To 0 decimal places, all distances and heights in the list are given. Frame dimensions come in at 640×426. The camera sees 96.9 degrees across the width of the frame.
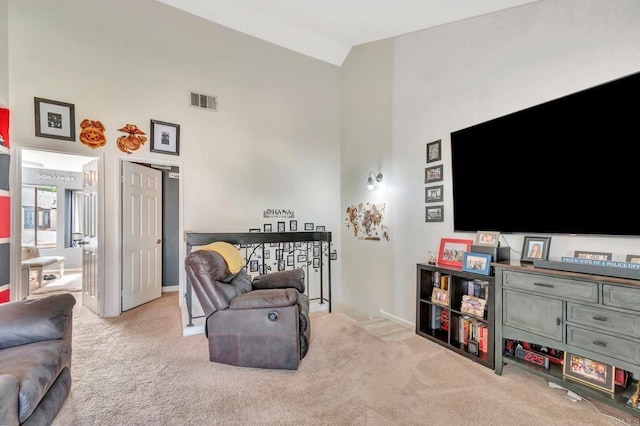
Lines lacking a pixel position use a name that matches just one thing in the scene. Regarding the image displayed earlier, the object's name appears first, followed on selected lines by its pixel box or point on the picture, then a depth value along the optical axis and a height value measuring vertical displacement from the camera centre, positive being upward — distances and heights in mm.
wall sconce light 4070 +476
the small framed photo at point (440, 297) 2732 -823
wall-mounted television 1845 +358
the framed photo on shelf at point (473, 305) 2428 -814
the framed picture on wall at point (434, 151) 3166 +701
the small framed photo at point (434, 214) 3143 -10
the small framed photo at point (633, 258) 1759 -287
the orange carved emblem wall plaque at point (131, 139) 3566 +954
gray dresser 1651 -689
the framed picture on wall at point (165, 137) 3703 +1020
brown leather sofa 1206 -719
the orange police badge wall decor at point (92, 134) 3361 +967
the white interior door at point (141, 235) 3719 -295
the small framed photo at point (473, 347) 2438 -1162
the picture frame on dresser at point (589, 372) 1781 -1045
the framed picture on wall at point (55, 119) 3141 +1075
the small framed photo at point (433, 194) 3162 +223
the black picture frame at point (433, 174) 3166 +449
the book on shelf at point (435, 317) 2979 -1095
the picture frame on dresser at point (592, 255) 1920 -295
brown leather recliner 2182 -833
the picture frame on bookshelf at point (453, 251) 2723 -374
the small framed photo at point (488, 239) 2432 -225
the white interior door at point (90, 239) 3566 -325
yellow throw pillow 2525 -377
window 6594 -16
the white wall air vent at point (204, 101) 3965 +1599
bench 4594 -778
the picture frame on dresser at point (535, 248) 2174 -281
